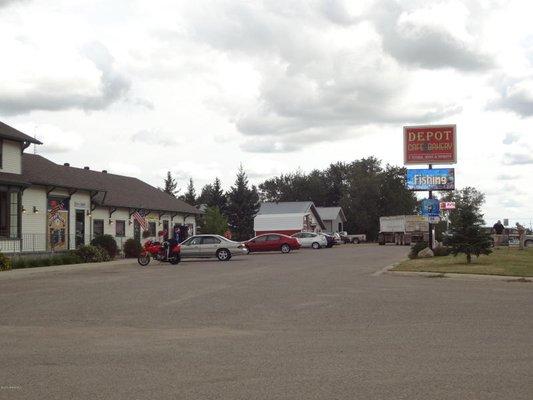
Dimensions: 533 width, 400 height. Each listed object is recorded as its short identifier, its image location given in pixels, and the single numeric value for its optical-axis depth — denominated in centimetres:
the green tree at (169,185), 10919
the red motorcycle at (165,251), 3200
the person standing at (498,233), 4559
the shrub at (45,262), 2950
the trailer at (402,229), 6781
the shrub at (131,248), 3869
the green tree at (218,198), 8819
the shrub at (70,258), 3119
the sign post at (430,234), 3397
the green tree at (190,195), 9931
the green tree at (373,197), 10806
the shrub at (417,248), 3256
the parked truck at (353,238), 9469
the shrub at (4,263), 2634
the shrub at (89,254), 3256
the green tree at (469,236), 2450
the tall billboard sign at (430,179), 3797
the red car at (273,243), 4662
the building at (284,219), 8525
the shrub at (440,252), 3256
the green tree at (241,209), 8181
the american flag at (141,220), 3908
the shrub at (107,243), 3533
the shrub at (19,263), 2814
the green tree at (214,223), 6125
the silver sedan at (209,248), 3525
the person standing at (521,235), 4074
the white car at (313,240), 5812
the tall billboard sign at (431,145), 3841
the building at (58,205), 3114
